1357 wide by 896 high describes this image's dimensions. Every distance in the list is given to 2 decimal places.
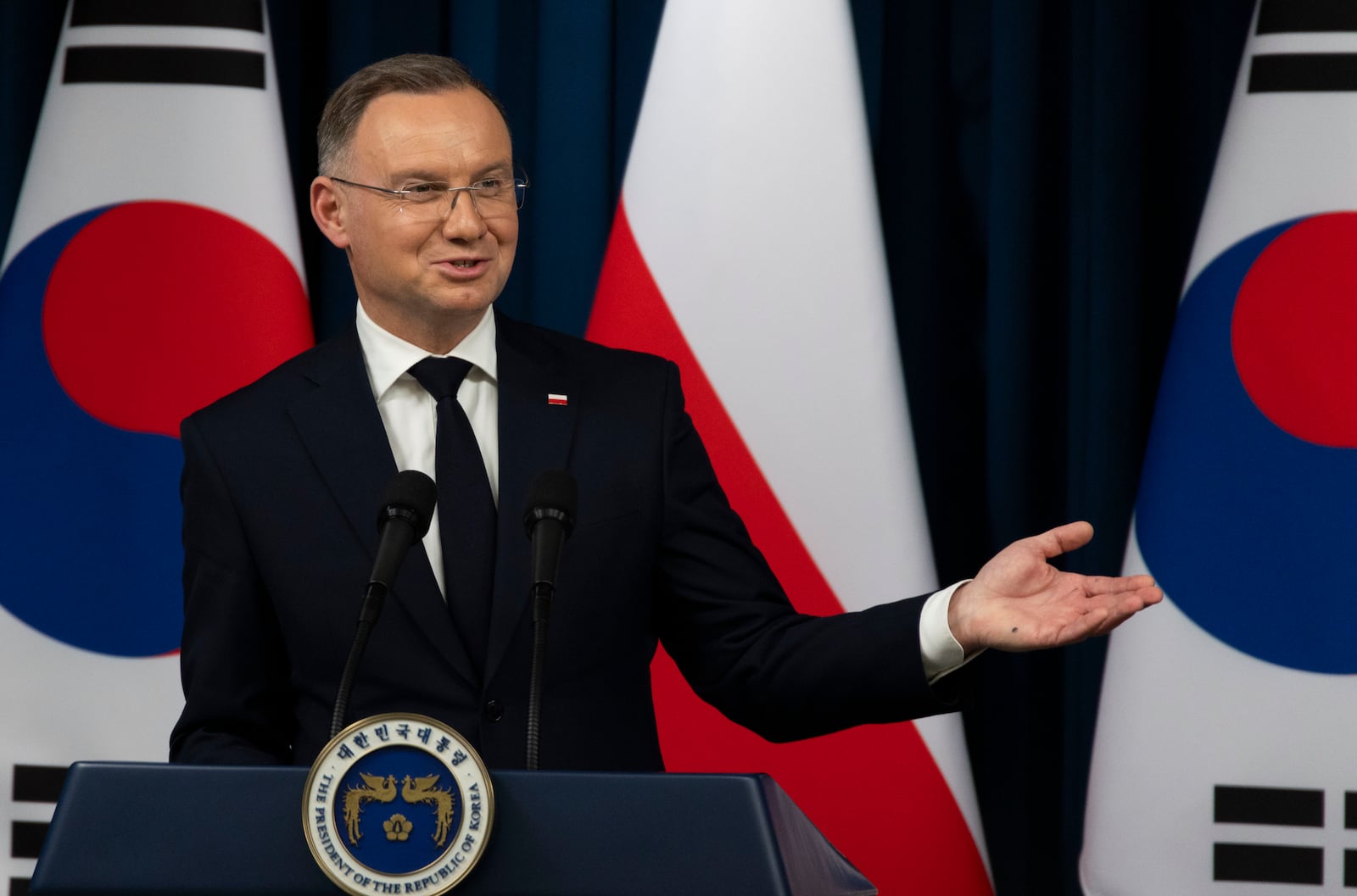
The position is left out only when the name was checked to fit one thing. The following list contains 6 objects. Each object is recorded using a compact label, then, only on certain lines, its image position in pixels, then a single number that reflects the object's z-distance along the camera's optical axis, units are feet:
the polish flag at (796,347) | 27.24
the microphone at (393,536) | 24.14
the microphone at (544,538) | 24.15
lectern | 23.71
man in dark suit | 25.24
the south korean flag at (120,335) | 27.53
